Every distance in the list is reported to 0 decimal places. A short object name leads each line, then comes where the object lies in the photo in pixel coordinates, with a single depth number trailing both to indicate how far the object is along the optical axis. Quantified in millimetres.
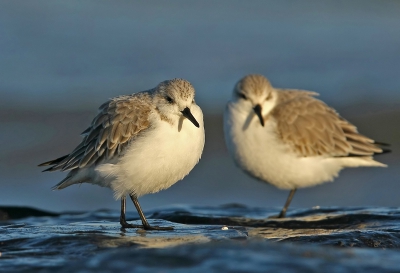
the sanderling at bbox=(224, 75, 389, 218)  18344
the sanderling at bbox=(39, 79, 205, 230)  13398
